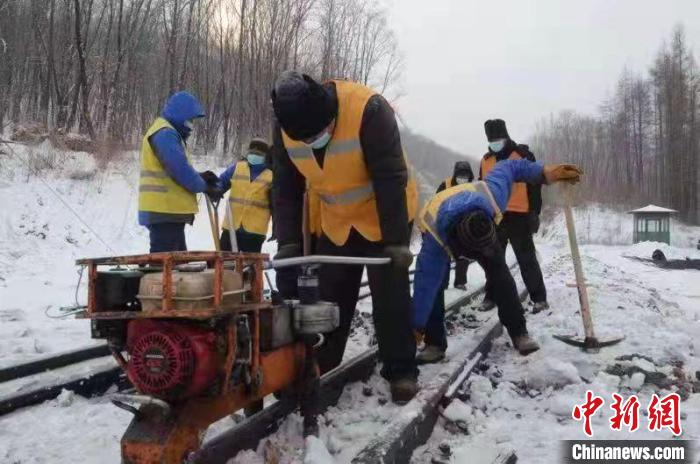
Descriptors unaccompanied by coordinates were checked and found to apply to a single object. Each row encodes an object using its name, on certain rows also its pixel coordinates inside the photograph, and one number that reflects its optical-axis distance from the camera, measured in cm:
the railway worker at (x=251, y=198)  609
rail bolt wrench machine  203
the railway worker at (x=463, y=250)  400
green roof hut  2911
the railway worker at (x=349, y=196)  303
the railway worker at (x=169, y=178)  464
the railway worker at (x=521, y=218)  616
